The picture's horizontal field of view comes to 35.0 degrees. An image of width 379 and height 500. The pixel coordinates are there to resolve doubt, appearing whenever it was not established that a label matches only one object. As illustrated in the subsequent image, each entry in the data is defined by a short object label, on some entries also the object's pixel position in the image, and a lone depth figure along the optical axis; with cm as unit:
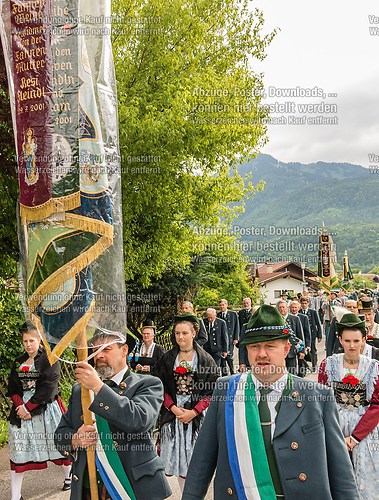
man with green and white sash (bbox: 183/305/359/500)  312
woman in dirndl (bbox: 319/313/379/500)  551
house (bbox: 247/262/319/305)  7481
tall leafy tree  1074
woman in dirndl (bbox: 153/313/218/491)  630
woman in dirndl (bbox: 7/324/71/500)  685
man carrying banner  390
